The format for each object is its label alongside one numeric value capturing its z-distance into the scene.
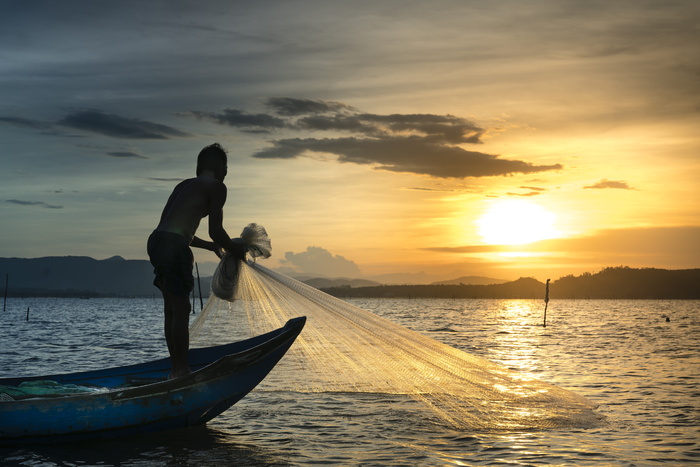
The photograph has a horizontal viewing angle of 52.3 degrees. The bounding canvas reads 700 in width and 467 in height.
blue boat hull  8.79
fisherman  8.33
